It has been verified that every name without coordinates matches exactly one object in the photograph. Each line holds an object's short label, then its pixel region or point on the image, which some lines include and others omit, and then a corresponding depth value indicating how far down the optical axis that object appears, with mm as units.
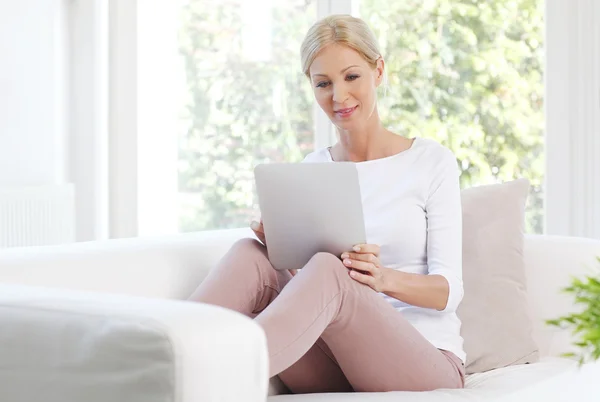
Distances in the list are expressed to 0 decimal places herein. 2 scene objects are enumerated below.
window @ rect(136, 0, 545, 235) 4020
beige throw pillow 2328
